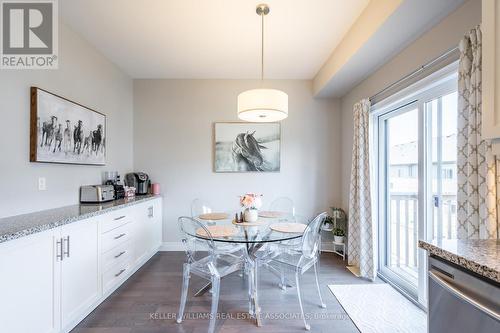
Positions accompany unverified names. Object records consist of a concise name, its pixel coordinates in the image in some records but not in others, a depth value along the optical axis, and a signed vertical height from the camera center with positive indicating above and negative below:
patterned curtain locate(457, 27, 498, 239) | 1.40 +0.04
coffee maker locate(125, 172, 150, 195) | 3.54 -0.22
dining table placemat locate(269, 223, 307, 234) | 2.26 -0.59
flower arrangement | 2.41 -0.34
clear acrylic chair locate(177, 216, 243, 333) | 1.90 -0.86
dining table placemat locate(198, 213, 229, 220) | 2.72 -0.57
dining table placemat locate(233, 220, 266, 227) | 2.40 -0.58
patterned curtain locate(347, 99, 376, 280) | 2.80 -0.45
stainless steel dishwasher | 0.85 -0.52
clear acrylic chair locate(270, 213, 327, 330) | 2.10 -0.80
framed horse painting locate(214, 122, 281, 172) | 3.79 +0.30
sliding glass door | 2.12 -0.08
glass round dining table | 2.03 -0.61
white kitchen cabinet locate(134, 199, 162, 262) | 2.99 -0.84
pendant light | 2.05 +0.54
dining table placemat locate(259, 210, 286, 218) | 2.93 -0.59
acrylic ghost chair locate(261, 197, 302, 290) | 2.52 -0.86
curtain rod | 1.82 +0.85
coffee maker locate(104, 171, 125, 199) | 3.03 -0.21
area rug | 1.96 -1.30
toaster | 2.60 -0.30
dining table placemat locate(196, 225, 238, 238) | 2.08 -0.59
